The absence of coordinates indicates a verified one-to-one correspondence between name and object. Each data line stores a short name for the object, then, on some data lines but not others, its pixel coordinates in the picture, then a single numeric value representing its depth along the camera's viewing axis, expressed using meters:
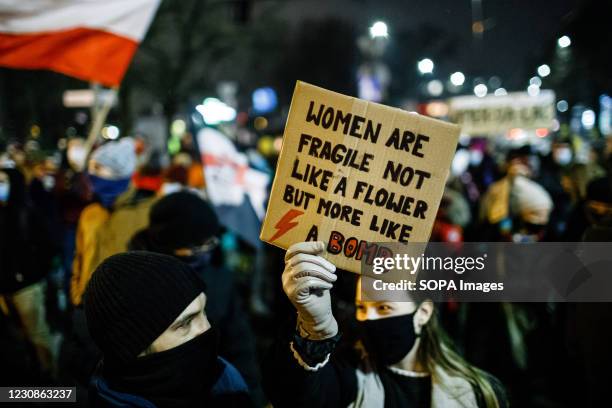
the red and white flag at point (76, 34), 4.31
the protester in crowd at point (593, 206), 4.36
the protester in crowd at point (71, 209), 5.55
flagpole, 4.83
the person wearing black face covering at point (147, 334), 1.92
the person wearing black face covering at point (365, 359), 1.82
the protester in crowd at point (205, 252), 3.26
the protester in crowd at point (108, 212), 4.10
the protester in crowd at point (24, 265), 4.94
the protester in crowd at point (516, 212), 5.34
